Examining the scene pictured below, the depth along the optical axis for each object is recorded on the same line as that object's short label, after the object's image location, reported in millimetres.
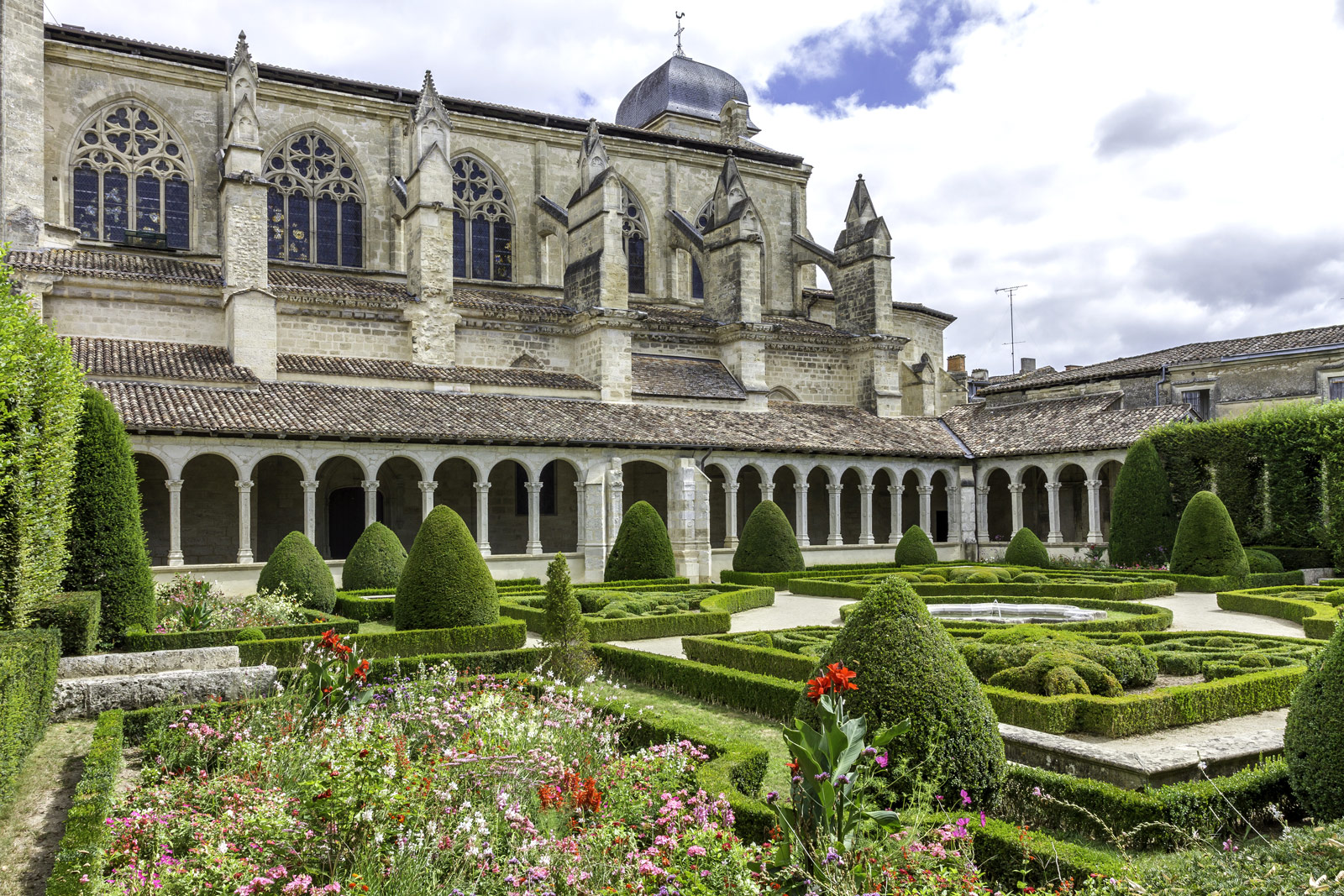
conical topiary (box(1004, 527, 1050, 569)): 22078
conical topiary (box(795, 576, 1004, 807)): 5297
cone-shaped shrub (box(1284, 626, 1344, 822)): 4738
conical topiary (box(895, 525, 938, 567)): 22688
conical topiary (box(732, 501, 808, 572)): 21031
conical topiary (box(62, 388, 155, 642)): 9906
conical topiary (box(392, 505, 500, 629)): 11797
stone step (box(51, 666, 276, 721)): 7852
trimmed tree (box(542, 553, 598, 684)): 9242
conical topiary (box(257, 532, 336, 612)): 14945
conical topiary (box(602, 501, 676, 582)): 18719
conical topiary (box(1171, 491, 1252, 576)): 19172
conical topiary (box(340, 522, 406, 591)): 16312
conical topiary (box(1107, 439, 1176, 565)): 21984
